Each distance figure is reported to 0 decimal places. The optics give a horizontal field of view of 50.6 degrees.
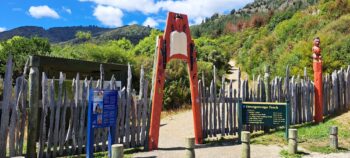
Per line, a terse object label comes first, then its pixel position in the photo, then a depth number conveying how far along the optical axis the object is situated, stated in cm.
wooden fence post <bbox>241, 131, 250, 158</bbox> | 809
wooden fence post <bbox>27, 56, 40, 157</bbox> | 768
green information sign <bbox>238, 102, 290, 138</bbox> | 1056
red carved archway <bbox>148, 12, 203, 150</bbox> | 982
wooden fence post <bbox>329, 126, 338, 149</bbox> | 943
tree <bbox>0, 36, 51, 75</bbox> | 2619
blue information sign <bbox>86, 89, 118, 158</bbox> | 778
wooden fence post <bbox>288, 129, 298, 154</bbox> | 885
